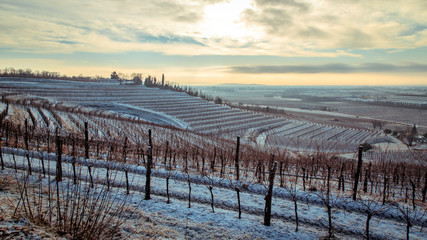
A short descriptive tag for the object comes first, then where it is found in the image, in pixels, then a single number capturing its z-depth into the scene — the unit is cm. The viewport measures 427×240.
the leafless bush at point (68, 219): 413
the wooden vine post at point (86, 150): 1195
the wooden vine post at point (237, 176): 976
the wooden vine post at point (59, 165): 783
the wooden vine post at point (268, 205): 595
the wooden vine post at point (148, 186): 725
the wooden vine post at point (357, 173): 840
